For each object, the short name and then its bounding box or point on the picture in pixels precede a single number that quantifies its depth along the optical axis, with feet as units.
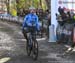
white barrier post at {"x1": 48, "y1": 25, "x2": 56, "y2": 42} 64.49
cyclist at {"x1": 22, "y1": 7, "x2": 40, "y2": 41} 44.97
